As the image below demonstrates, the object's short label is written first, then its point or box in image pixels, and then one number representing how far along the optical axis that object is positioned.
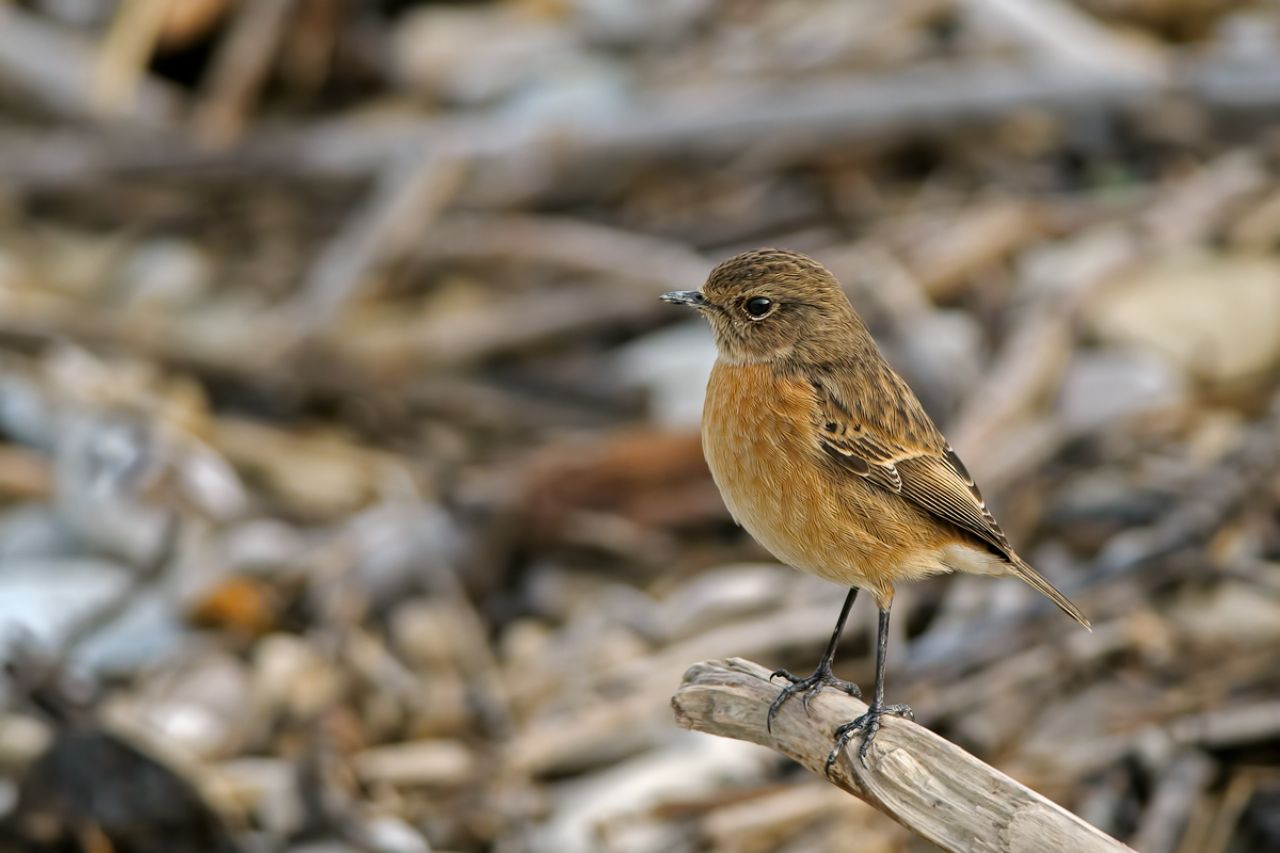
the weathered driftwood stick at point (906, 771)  7.72
